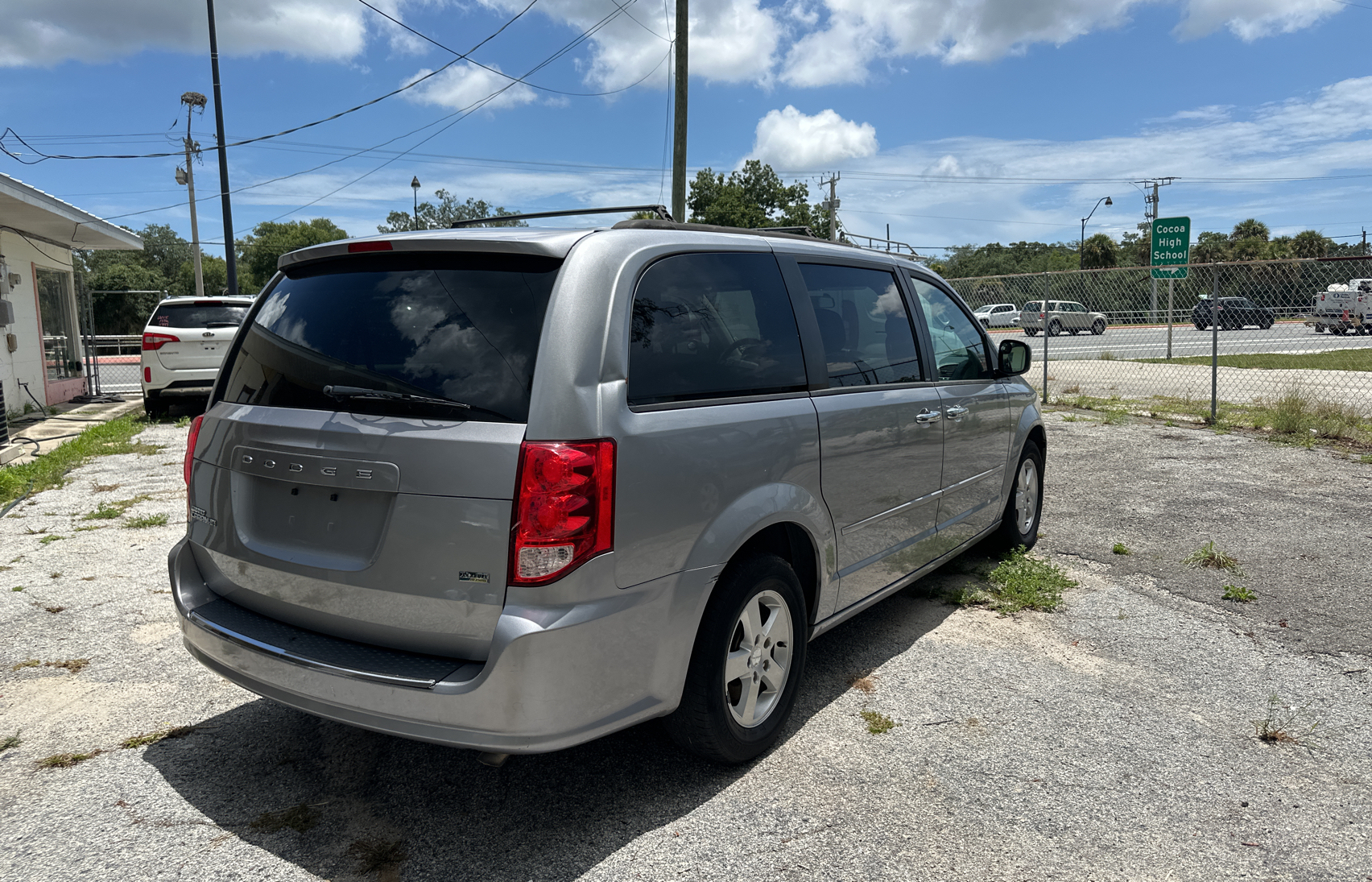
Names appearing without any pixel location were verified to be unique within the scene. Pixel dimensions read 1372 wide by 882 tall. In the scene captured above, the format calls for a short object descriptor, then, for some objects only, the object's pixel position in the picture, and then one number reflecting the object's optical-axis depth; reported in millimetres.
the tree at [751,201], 60781
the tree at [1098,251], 76000
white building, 13039
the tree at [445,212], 64688
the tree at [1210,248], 75000
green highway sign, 18062
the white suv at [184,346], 12195
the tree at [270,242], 78750
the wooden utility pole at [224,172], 20641
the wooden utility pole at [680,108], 15403
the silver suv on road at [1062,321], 24688
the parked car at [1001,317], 39219
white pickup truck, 19248
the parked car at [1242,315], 13898
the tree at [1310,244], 69188
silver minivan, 2432
